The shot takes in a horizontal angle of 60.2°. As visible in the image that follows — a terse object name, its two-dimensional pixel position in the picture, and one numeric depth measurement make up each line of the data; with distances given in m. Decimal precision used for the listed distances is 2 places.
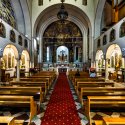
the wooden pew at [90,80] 5.31
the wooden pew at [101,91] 3.35
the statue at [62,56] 15.95
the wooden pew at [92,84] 4.28
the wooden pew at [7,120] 1.64
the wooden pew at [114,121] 1.58
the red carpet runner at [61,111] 2.65
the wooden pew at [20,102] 2.74
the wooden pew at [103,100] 2.73
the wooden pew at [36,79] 5.39
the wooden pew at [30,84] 4.33
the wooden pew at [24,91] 3.45
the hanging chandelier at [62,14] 8.08
